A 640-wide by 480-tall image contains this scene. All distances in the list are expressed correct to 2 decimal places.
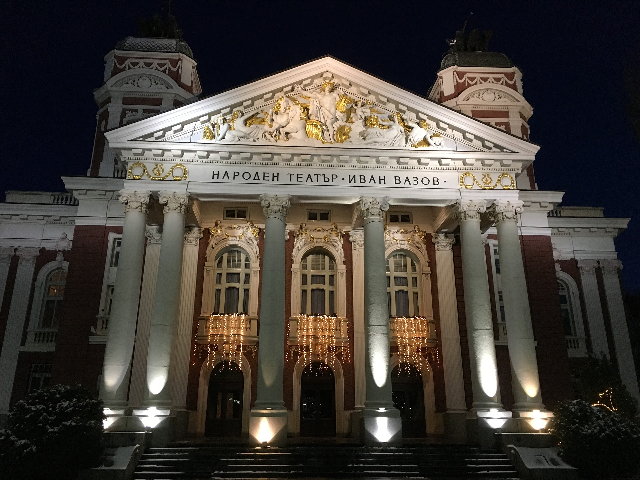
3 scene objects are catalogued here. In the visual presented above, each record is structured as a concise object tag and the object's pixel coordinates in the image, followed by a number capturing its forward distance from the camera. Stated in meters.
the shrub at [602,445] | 16.39
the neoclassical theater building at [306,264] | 21.48
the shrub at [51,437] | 14.82
